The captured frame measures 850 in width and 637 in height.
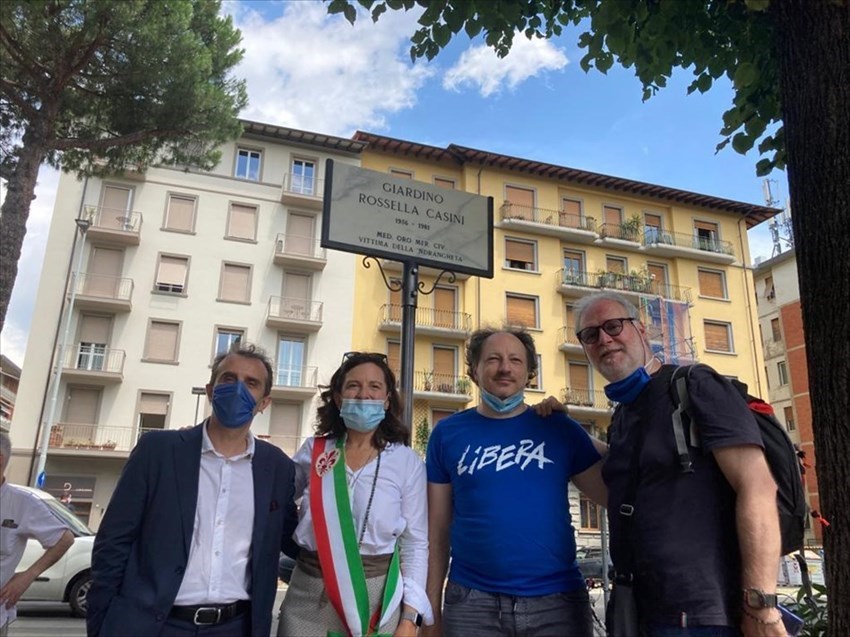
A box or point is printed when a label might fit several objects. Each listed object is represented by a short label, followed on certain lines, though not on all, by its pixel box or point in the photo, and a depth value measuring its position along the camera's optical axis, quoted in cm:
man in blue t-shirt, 253
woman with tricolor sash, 237
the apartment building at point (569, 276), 2727
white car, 868
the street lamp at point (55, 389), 2161
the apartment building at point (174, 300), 2348
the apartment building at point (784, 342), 3556
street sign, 443
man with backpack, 202
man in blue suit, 229
